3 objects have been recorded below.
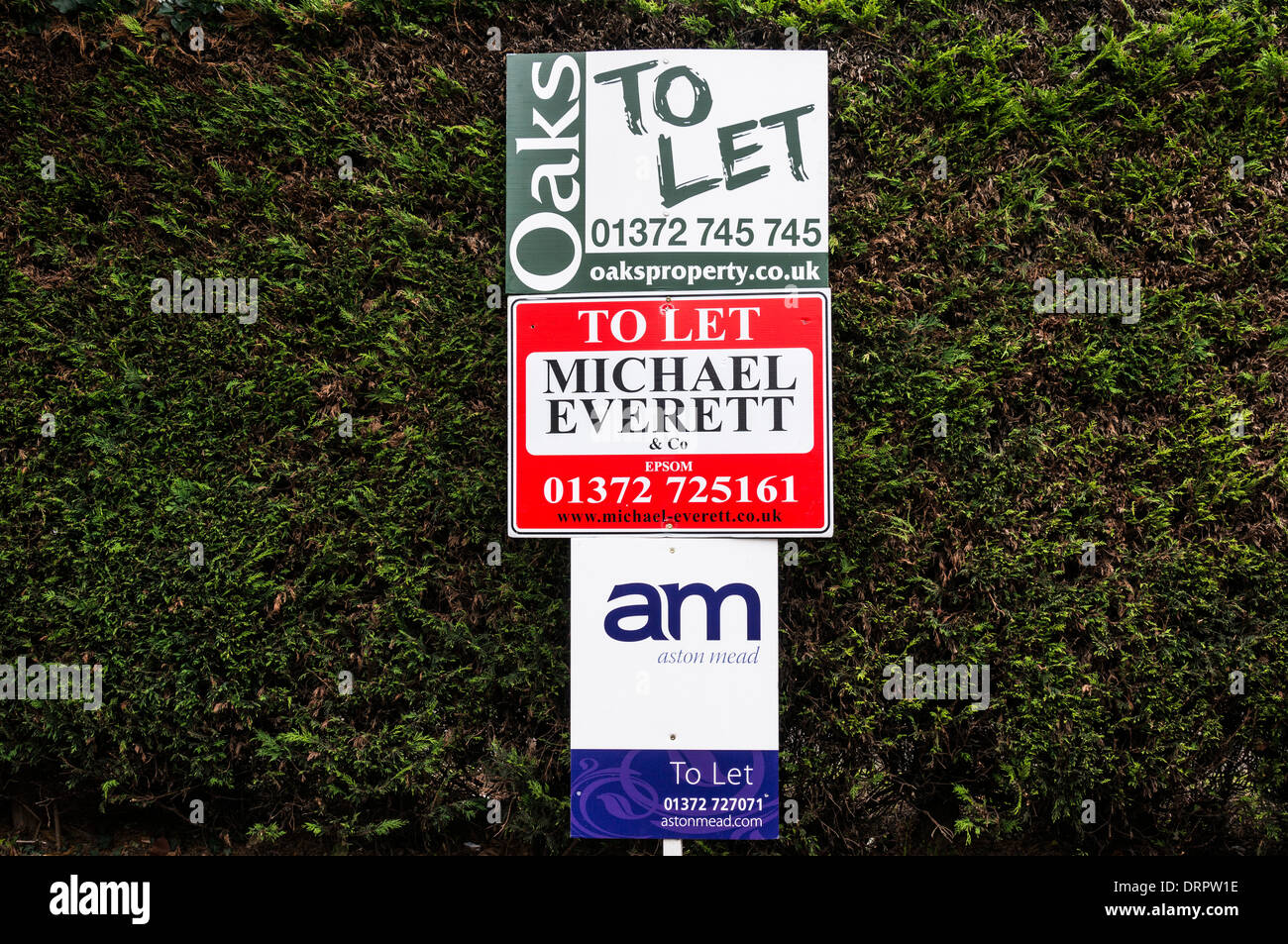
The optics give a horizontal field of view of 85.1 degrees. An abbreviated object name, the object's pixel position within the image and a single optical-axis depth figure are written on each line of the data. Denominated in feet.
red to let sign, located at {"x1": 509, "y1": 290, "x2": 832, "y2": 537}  8.71
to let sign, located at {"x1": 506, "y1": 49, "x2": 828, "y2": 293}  9.00
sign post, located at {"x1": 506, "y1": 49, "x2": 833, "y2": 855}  8.76
